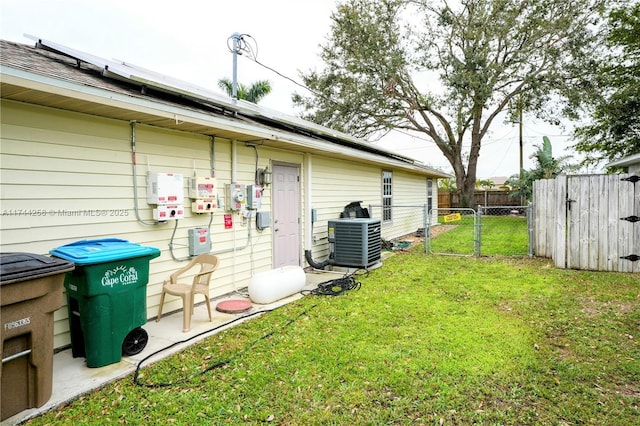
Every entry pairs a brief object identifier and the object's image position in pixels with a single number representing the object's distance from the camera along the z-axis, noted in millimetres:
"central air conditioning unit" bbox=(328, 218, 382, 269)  6816
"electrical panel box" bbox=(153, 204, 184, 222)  4070
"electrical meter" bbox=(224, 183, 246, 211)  5215
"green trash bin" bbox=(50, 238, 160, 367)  2873
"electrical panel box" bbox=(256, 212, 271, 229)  5793
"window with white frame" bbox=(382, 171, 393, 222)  11008
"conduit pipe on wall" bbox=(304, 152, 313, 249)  6992
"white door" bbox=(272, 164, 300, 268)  6305
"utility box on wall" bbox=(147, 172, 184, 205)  4059
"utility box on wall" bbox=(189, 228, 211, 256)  4586
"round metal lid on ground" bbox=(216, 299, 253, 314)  4422
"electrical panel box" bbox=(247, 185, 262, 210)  5539
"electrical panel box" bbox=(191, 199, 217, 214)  4598
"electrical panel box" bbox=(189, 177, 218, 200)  4570
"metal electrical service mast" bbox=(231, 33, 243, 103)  6480
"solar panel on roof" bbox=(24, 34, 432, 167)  3920
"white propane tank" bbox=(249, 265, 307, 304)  4785
